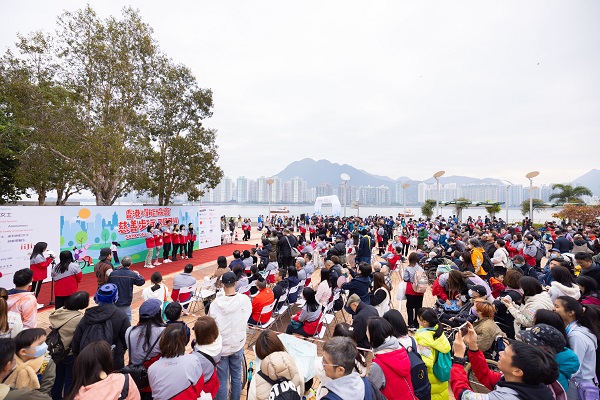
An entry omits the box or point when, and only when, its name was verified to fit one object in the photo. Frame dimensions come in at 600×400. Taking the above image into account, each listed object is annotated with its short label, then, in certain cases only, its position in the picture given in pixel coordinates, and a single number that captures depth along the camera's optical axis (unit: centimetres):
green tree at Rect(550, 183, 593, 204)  2517
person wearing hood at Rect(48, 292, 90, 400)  256
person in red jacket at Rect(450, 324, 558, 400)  155
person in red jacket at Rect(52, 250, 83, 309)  459
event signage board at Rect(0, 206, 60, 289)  673
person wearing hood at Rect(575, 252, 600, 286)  430
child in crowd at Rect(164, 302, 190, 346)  255
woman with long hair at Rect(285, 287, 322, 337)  392
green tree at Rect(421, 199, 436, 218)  2687
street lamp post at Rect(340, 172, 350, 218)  2188
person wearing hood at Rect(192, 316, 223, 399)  227
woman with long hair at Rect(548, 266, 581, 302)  341
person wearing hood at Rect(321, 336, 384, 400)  164
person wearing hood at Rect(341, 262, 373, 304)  411
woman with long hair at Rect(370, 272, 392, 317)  392
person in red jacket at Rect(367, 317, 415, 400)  195
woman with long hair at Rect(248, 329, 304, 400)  187
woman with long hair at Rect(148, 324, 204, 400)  194
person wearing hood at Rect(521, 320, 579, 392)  198
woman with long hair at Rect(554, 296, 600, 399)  222
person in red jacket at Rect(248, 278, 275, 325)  425
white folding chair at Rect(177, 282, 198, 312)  493
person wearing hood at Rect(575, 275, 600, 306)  340
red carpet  741
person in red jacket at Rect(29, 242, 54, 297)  537
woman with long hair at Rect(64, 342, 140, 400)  172
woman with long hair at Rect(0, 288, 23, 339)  263
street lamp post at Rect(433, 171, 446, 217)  1844
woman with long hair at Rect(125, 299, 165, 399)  243
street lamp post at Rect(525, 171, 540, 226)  1677
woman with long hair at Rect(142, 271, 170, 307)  375
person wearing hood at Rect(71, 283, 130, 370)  247
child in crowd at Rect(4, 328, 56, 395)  195
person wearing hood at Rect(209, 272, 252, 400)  281
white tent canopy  2603
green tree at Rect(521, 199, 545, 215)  2706
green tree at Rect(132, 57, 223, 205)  1232
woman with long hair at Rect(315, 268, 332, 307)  430
